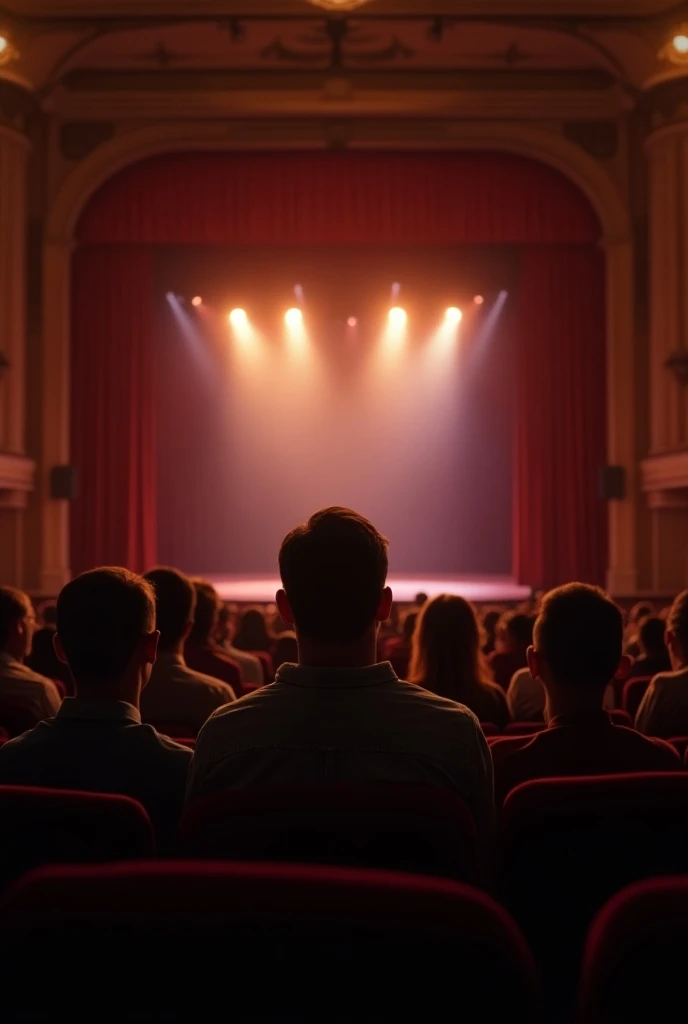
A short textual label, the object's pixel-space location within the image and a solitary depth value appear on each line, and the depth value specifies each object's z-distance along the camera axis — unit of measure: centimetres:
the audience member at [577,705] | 192
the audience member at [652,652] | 462
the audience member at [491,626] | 696
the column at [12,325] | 1208
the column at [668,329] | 1198
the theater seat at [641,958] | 84
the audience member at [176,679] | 320
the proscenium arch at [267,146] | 1251
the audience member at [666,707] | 305
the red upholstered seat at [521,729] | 281
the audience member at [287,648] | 526
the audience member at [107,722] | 170
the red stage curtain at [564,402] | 1323
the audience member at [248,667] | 474
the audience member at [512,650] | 498
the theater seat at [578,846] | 135
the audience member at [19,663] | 314
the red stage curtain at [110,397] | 1323
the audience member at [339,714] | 149
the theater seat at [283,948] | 80
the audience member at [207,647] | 406
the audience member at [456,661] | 344
